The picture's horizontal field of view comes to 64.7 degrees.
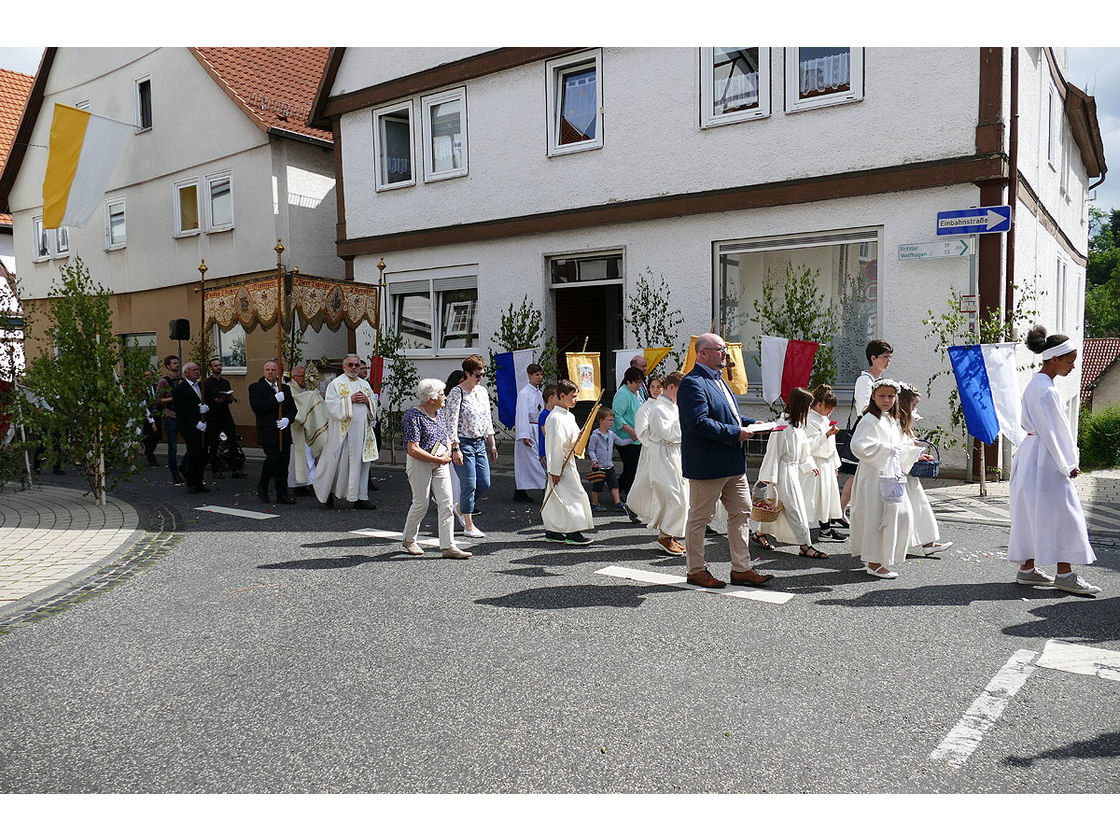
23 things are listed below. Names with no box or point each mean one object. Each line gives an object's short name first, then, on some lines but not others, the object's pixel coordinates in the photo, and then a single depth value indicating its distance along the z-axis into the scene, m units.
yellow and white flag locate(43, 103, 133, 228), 21.31
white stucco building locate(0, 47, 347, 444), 19.64
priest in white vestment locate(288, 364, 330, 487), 11.92
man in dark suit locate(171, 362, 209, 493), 12.38
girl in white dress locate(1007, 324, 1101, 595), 6.29
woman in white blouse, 8.98
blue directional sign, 10.94
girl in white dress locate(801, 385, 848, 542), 8.16
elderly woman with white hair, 7.98
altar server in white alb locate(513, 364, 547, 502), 10.96
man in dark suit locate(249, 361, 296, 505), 11.45
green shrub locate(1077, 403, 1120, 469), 25.44
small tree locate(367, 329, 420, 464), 16.28
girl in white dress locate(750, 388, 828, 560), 7.65
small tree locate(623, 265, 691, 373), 14.28
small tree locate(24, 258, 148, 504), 10.95
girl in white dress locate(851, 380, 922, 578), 6.86
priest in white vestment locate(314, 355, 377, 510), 10.97
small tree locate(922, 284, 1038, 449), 10.82
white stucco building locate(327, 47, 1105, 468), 11.85
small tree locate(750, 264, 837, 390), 12.31
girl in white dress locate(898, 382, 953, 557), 7.21
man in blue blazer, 6.42
